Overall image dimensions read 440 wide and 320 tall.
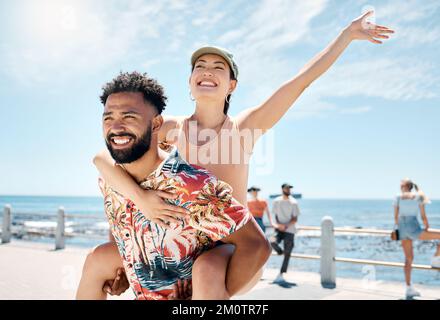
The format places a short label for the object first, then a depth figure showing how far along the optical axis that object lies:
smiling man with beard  1.47
